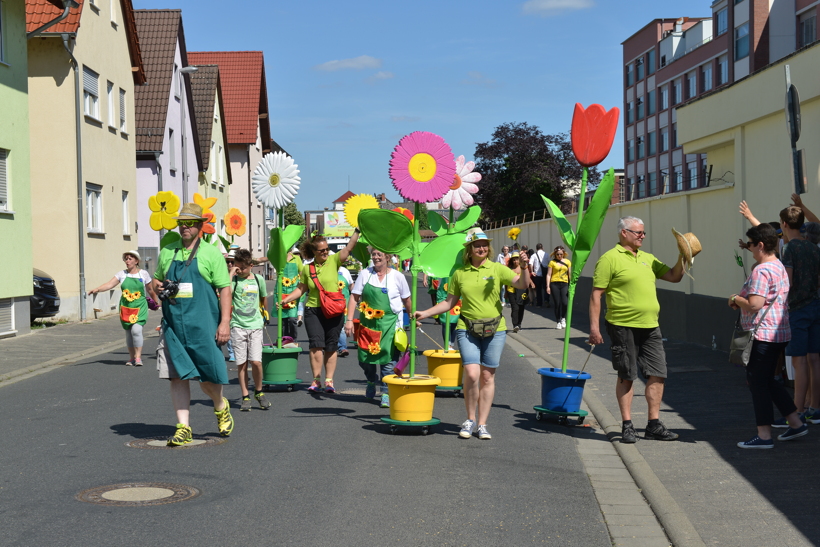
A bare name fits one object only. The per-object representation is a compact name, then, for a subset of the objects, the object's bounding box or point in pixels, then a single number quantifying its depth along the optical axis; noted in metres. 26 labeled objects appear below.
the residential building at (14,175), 18.02
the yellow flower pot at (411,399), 8.03
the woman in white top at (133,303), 13.39
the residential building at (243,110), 51.09
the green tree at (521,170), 60.34
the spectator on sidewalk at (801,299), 7.69
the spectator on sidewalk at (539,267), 24.50
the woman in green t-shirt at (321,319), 10.45
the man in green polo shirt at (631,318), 7.59
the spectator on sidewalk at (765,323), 7.16
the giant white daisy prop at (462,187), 11.13
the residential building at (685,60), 43.09
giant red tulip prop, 8.26
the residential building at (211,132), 40.38
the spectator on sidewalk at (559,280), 19.95
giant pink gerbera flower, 8.20
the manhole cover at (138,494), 5.71
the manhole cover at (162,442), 7.56
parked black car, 20.05
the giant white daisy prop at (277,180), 10.48
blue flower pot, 8.54
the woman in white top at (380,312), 9.32
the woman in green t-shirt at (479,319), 7.92
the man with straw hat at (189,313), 7.50
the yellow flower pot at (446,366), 10.34
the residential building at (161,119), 31.41
